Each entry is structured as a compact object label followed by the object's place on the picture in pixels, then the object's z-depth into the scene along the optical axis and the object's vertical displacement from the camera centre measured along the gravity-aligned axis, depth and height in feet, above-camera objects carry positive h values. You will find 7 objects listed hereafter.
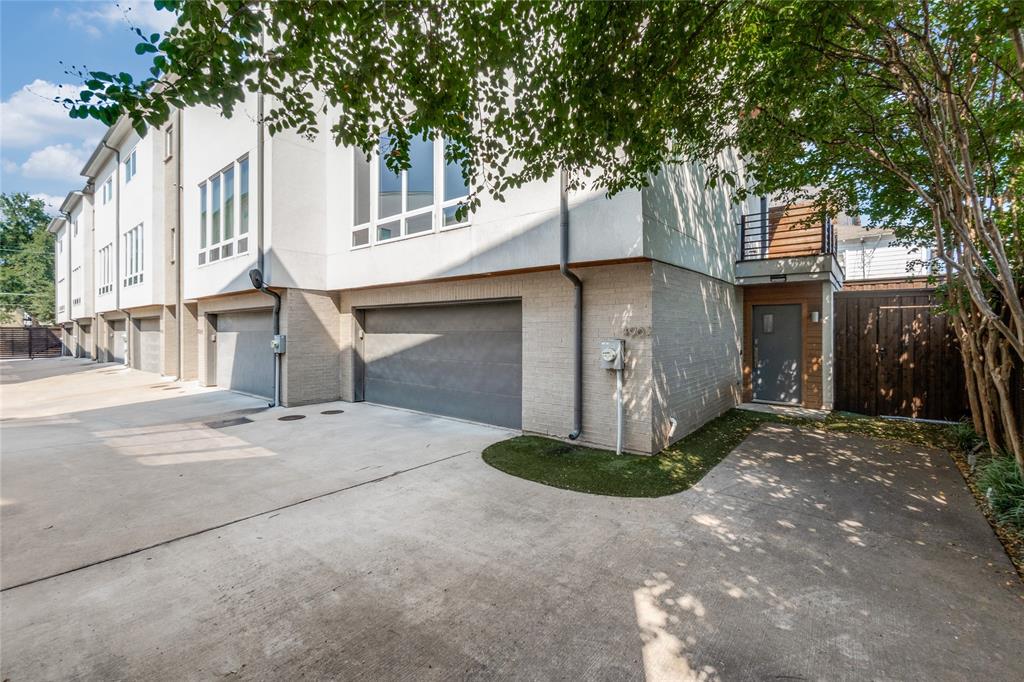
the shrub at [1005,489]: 12.02 -4.84
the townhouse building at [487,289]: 19.47 +2.72
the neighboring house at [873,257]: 50.75 +9.35
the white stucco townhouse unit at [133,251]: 48.83 +10.62
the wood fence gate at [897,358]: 24.80 -1.50
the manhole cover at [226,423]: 25.04 -5.44
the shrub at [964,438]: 19.38 -4.87
